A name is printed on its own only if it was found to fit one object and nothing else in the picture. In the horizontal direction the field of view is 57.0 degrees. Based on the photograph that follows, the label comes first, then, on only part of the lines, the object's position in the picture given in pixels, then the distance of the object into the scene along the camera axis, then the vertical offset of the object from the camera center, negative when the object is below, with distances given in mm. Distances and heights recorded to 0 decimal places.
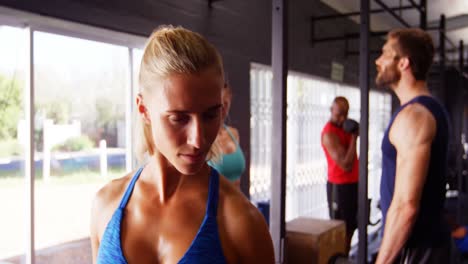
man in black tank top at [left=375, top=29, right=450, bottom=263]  1141 -98
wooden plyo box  1829 -500
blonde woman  498 -85
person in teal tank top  1608 -115
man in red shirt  2613 -229
